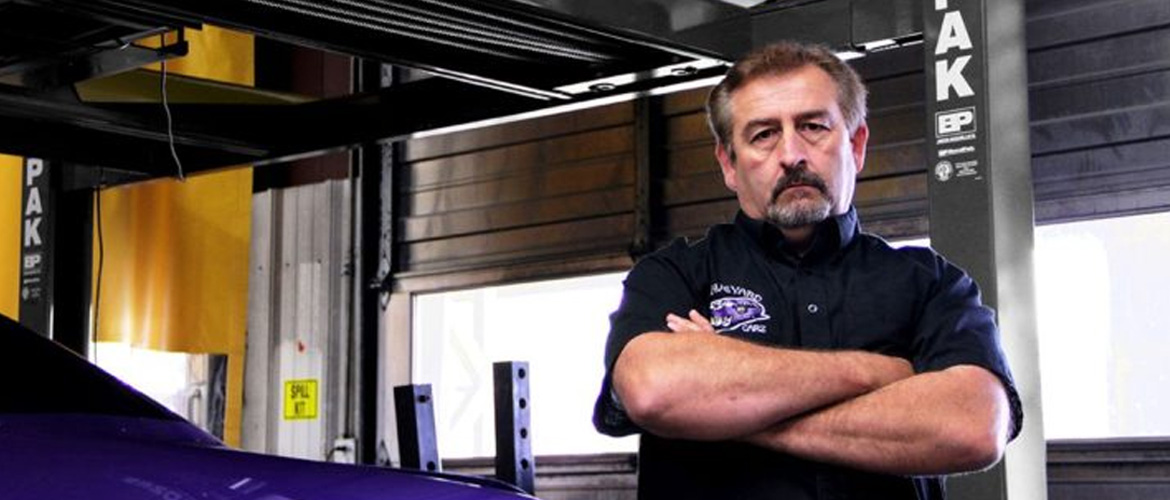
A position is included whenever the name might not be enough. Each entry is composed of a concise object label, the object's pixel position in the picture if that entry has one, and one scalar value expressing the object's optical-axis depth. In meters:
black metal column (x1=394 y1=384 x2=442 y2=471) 4.94
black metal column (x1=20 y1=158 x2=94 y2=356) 6.04
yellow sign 9.25
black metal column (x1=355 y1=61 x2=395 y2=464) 9.07
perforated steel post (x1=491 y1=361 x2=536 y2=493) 4.80
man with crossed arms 2.54
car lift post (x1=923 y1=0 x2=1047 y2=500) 3.71
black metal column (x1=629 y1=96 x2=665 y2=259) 8.01
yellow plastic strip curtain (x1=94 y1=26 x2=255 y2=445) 8.21
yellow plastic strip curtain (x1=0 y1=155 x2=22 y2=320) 7.33
